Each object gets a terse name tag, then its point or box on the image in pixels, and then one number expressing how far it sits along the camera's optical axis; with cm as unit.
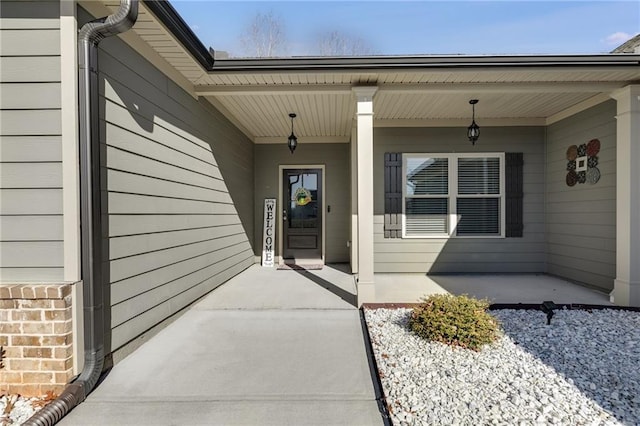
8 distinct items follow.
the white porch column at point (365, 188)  345
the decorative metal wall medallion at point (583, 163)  408
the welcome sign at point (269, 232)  607
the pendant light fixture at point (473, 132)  438
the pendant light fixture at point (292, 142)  507
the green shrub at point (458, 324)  254
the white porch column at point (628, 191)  340
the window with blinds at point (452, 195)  515
